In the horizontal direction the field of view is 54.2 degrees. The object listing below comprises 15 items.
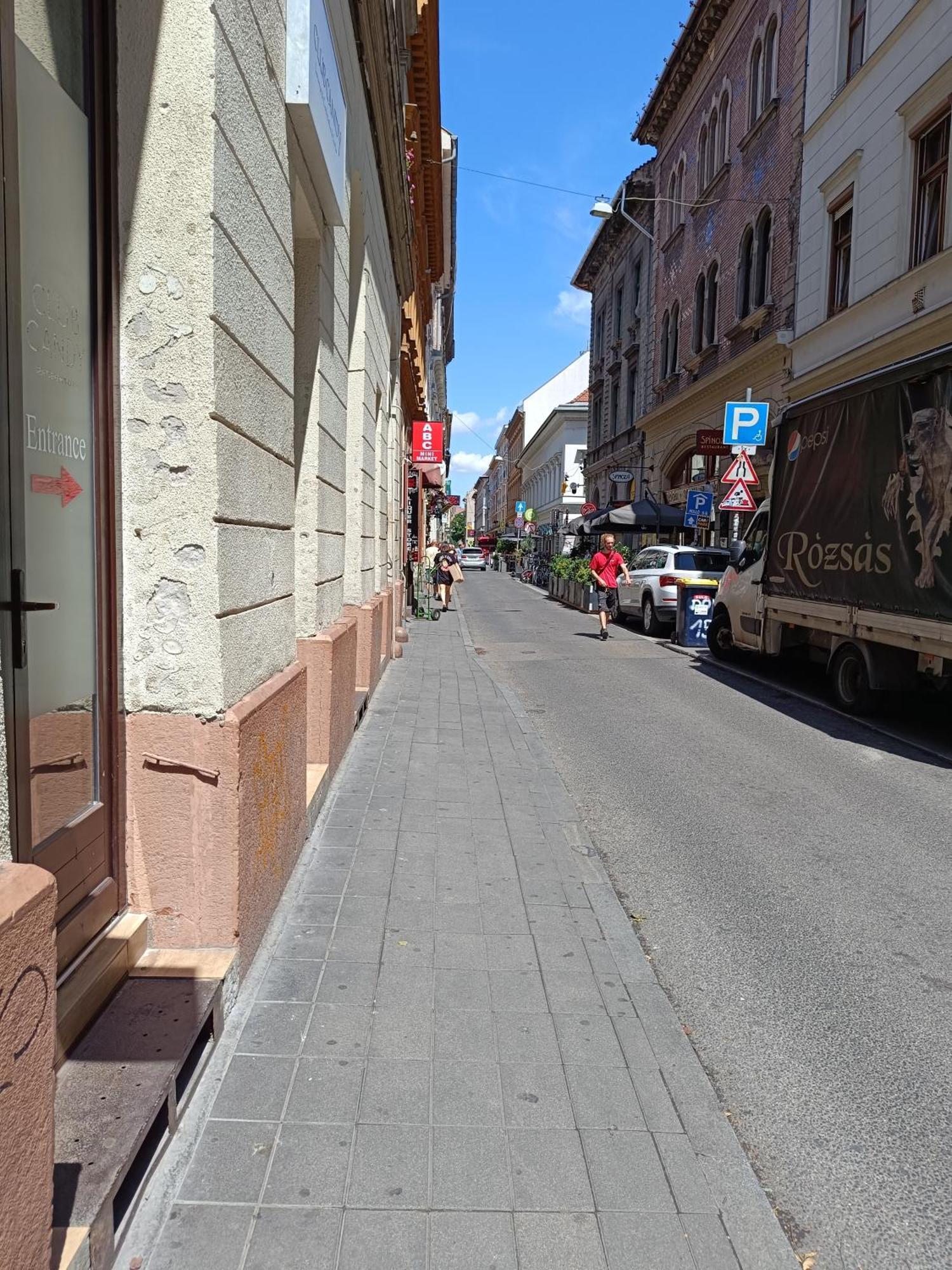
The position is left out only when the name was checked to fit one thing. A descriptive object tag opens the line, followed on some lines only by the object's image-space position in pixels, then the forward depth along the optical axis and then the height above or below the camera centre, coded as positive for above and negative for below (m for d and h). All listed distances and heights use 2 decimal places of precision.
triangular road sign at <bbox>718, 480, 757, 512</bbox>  15.48 +0.87
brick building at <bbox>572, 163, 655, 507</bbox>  33.28 +8.39
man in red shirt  16.67 -0.38
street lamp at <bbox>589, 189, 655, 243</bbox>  24.91 +9.03
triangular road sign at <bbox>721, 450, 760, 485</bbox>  15.95 +1.37
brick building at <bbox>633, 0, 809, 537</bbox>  20.36 +8.59
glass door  2.30 +0.16
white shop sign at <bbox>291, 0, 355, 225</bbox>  3.96 +2.07
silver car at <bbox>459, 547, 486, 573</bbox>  70.25 -0.99
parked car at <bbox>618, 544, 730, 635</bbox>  17.67 -0.49
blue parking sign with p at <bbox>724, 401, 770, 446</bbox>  16.58 +2.28
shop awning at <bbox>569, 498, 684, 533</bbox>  23.36 +0.83
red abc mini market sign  22.81 +2.54
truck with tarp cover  7.95 +0.20
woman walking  23.34 -0.72
